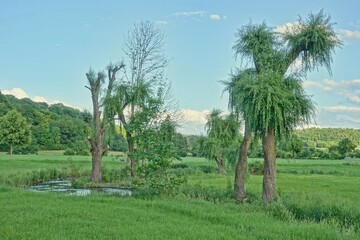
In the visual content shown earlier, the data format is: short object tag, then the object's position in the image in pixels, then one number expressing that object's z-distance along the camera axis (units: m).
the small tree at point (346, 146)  107.31
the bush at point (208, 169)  55.88
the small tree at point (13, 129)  62.34
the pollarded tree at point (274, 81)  17.31
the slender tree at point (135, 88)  36.47
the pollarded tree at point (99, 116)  37.84
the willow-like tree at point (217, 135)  48.06
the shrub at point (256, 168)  57.25
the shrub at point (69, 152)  89.07
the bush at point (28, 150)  93.06
